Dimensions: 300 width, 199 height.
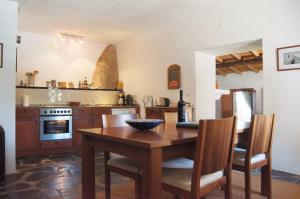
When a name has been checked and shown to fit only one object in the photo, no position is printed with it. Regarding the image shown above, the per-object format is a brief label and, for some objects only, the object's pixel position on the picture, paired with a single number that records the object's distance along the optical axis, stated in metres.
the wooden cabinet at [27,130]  4.40
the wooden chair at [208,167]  1.55
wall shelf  5.16
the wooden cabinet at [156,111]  4.91
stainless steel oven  4.68
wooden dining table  1.48
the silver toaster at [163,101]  5.13
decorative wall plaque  4.96
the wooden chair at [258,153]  2.13
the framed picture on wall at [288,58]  3.37
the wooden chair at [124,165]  2.00
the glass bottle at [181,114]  2.56
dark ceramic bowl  2.04
